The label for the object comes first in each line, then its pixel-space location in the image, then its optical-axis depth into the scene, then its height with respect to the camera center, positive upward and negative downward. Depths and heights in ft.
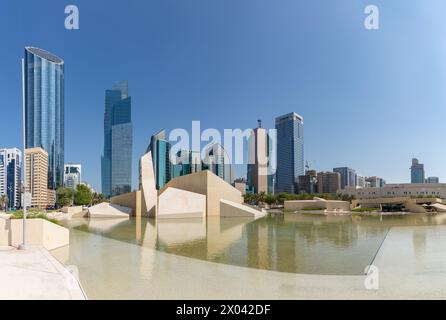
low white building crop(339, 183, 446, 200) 306.96 -27.08
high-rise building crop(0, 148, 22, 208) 313.73 -6.03
